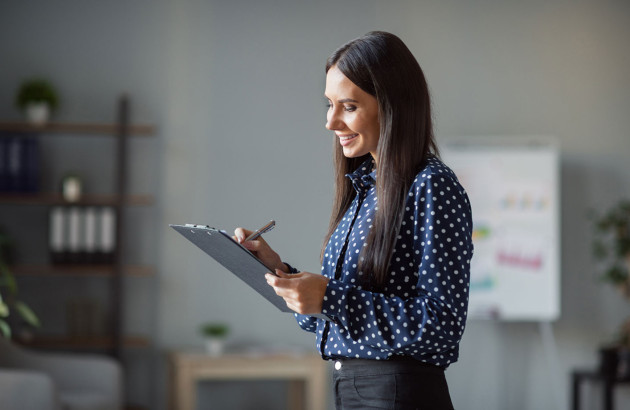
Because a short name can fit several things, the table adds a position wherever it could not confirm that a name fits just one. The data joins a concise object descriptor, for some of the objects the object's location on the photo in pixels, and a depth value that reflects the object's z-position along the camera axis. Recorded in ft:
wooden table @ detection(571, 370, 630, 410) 15.44
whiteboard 15.67
